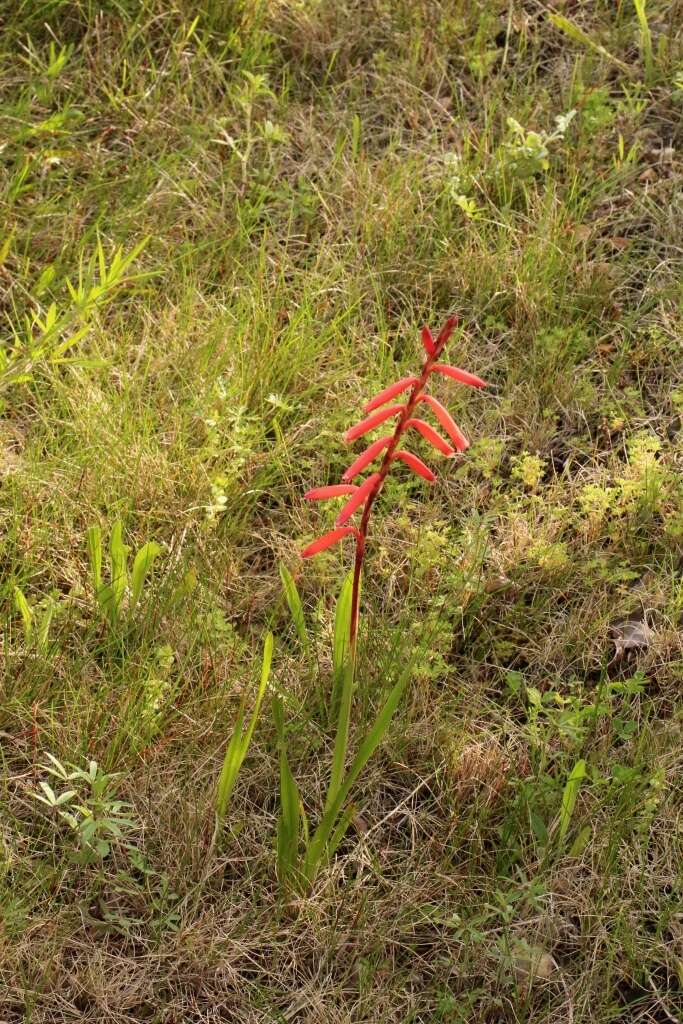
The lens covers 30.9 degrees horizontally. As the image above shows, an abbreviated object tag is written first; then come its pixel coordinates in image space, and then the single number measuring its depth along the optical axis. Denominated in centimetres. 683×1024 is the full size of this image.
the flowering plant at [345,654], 185
